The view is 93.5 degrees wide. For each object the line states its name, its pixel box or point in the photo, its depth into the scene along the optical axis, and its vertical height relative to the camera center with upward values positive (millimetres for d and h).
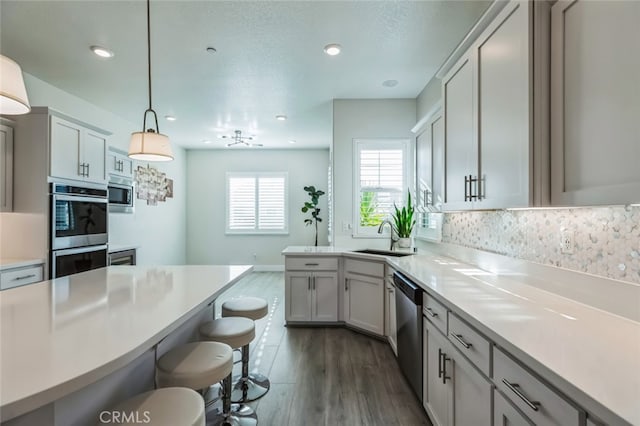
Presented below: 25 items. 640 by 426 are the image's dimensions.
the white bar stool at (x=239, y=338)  1821 -757
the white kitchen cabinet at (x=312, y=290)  3551 -906
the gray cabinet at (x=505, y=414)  981 -692
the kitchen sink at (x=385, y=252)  3391 -452
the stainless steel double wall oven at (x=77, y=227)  2857 -152
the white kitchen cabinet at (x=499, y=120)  1307 +504
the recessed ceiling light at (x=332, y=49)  2657 +1485
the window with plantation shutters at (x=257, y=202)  7074 +267
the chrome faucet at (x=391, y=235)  3439 -255
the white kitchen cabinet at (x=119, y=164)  4539 +766
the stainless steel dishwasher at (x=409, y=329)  1996 -839
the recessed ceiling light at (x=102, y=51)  2722 +1489
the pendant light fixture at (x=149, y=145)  2055 +469
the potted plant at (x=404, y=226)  3508 -144
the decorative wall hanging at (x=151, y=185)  5356 +531
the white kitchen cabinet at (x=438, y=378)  1562 -925
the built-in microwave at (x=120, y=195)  4457 +277
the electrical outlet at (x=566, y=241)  1445 -131
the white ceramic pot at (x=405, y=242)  3504 -329
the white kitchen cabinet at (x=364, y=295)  3135 -885
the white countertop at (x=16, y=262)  2455 -429
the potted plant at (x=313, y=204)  6563 +215
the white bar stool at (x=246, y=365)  2221 -1169
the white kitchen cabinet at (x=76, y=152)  2908 +643
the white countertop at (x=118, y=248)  3783 -462
